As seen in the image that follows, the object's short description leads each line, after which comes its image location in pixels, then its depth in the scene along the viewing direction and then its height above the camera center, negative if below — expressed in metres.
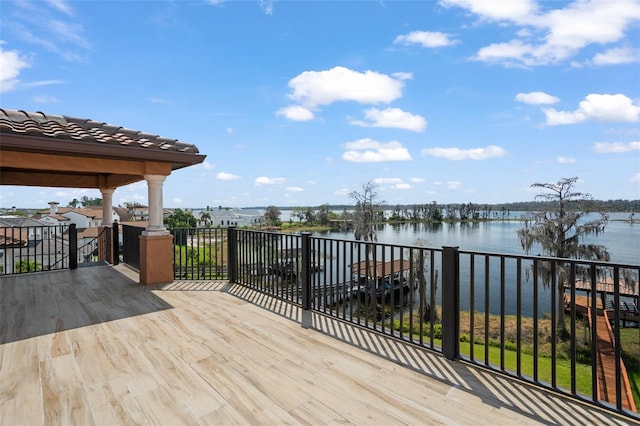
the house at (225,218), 58.90 -1.27
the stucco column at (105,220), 7.38 -0.19
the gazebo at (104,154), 3.88 +0.81
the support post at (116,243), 6.84 -0.68
